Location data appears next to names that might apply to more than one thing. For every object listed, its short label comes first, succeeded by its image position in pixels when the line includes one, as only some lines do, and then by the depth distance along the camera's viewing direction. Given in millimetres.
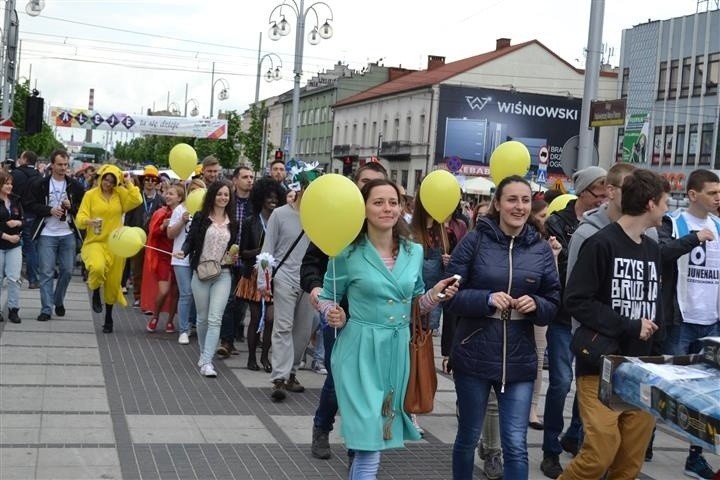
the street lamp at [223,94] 57219
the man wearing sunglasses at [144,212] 14789
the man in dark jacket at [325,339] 6141
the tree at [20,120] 50594
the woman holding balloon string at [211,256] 9609
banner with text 40594
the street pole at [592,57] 16094
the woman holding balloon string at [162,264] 12203
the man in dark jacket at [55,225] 12094
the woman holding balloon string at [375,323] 5137
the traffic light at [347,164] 21197
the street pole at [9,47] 24453
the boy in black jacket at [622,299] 5230
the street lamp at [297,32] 32094
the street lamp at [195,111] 73394
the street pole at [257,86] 48000
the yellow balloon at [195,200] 11164
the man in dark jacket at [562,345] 6773
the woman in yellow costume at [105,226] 11641
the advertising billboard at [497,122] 61094
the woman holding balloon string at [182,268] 11500
